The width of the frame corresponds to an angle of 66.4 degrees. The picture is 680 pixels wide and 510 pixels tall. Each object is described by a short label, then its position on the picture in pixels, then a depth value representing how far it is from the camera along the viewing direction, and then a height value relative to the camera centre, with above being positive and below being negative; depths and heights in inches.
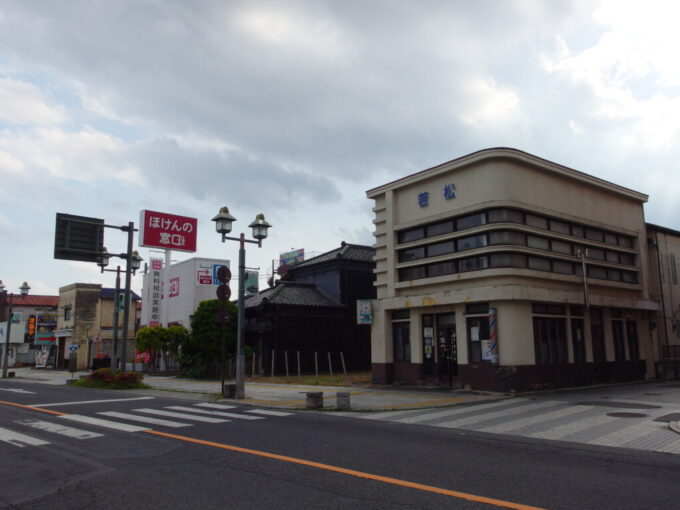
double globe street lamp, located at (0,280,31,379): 1316.4 +135.2
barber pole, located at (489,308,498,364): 713.0 +9.7
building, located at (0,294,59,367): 2151.8 +81.1
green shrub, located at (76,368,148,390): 923.2 -61.2
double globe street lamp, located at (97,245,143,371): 873.7 +102.7
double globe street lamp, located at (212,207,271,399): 716.7 +141.9
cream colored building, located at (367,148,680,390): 735.1 +97.7
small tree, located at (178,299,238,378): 1186.0 +8.2
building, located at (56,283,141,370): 1924.2 +88.3
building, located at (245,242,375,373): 1203.2 +70.4
